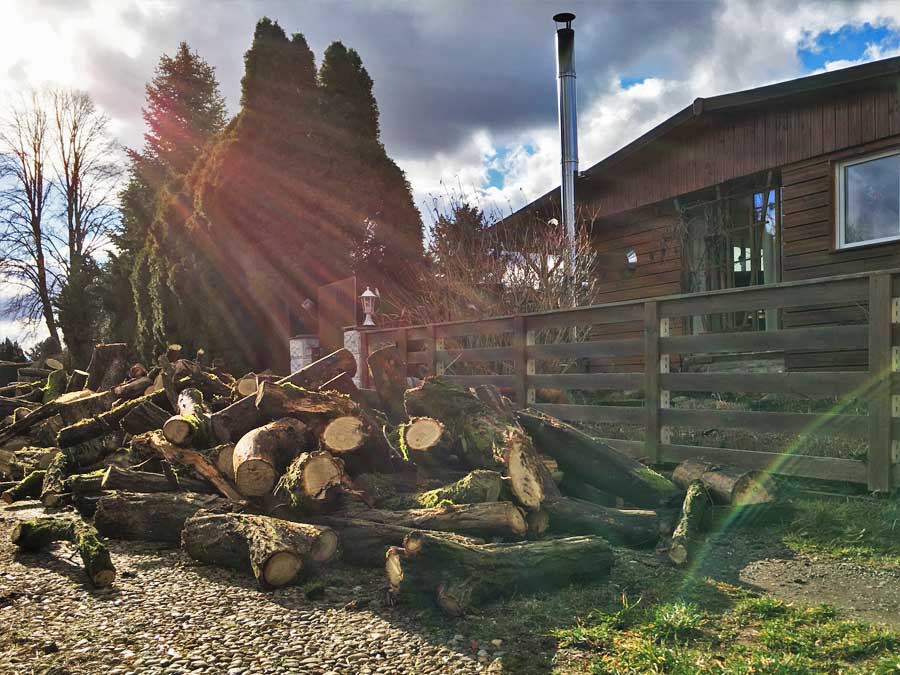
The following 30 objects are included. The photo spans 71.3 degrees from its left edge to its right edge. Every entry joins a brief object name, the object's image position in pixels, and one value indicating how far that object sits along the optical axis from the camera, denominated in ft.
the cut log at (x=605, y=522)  12.61
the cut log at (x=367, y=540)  11.62
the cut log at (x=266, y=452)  13.62
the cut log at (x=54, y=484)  16.90
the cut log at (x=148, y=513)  13.60
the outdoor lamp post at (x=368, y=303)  41.98
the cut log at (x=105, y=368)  28.09
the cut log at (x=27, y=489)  18.37
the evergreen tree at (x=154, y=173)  56.90
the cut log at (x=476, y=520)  11.60
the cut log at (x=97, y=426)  19.30
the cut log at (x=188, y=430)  15.90
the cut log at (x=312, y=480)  12.46
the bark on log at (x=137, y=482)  15.60
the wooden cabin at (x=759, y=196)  27.37
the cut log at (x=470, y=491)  12.25
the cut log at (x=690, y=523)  11.44
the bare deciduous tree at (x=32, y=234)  78.07
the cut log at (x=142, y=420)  19.71
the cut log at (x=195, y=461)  14.52
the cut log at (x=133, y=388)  23.98
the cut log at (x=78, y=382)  30.63
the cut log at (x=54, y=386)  31.04
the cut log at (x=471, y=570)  9.47
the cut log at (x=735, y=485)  13.96
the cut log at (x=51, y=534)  11.38
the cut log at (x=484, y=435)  12.48
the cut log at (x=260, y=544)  10.48
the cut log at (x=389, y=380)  20.25
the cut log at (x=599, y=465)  14.65
